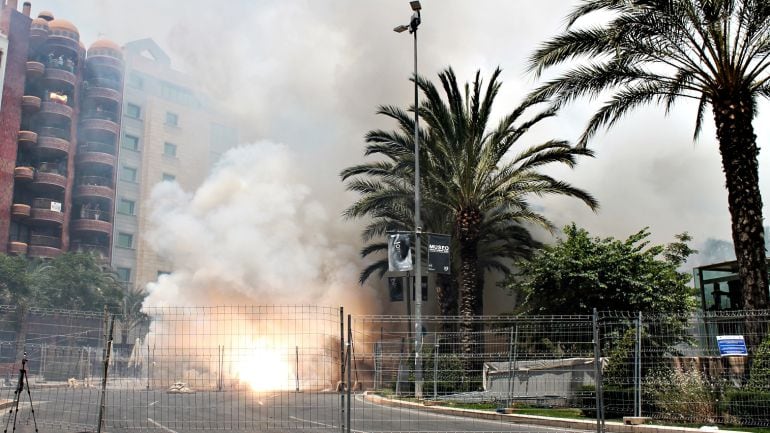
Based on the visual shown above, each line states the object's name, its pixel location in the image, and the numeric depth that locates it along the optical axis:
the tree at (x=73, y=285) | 41.00
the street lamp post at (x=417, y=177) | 19.08
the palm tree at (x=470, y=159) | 20.86
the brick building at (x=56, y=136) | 48.97
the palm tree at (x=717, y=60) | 12.84
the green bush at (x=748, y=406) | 10.55
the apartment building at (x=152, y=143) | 56.16
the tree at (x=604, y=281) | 19.08
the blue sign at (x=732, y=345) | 10.70
